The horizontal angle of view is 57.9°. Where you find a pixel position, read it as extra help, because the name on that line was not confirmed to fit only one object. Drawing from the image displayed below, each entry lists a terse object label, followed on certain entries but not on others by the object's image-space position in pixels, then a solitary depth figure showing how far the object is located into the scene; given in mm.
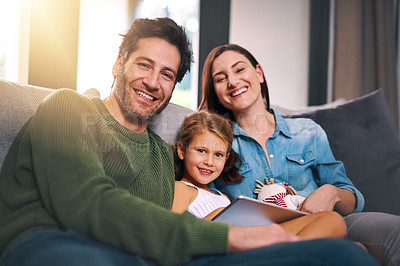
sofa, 1570
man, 718
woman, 1459
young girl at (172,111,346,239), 1340
